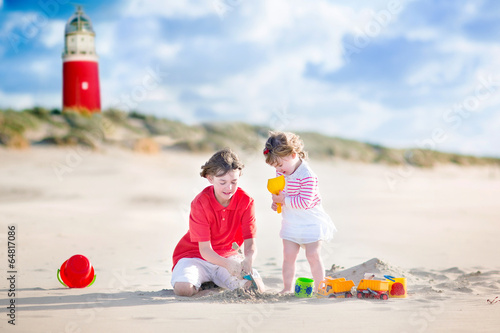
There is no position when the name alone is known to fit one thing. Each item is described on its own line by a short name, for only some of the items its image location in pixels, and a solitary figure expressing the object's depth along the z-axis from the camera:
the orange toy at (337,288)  4.38
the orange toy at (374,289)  4.29
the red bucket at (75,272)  4.89
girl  4.66
